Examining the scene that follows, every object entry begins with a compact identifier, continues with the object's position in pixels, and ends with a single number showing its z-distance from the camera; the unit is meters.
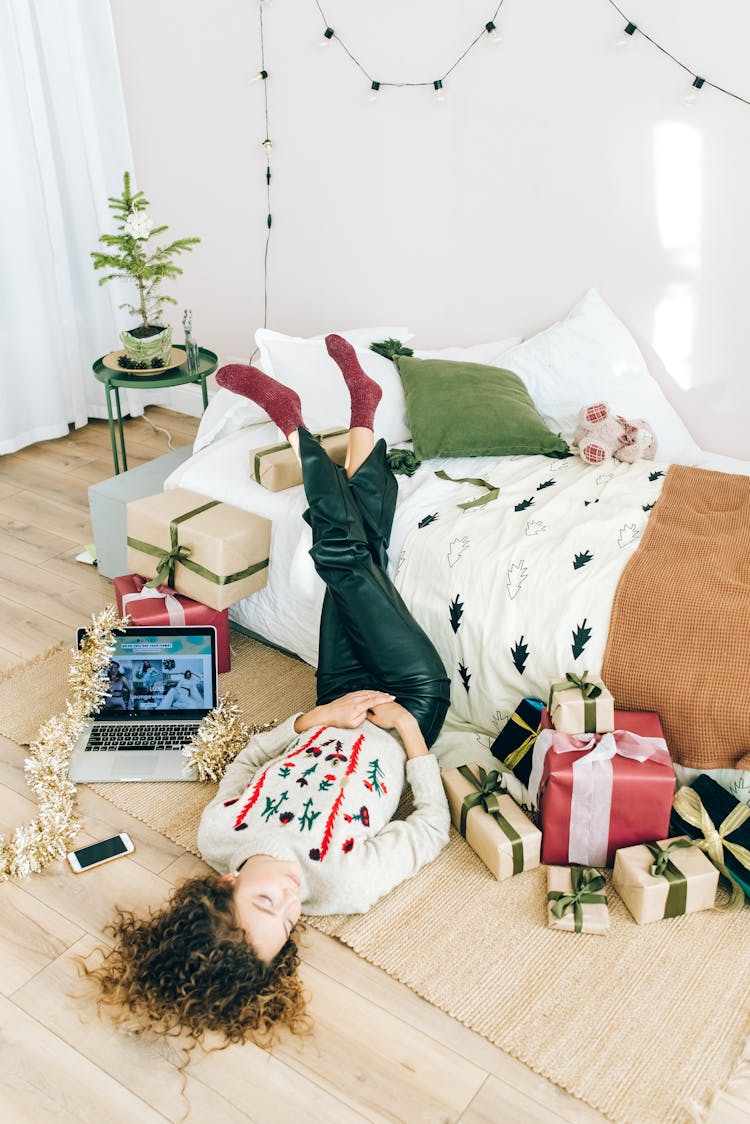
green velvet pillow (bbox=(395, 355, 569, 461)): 2.52
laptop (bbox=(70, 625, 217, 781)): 2.14
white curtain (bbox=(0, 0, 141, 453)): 3.35
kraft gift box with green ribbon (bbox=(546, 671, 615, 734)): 1.79
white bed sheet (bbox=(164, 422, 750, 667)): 2.32
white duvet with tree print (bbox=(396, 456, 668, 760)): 1.99
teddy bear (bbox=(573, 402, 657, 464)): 2.50
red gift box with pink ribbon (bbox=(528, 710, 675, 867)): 1.74
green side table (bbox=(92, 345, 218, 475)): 2.91
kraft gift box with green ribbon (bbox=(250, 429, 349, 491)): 2.43
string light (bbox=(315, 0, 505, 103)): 2.69
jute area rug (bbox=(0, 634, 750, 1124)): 1.47
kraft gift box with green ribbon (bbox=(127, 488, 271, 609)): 2.29
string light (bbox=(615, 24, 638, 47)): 2.48
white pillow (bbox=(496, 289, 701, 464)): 2.72
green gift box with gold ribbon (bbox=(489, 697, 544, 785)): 1.96
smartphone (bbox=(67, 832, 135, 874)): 1.85
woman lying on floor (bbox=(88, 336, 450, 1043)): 1.45
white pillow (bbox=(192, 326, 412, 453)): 2.71
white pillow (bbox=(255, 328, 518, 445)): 2.65
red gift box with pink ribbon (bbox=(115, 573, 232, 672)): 2.31
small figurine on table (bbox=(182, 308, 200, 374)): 2.97
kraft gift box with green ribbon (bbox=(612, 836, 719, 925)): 1.69
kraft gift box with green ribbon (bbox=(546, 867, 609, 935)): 1.69
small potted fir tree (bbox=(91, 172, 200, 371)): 2.83
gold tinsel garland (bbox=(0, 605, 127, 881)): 1.86
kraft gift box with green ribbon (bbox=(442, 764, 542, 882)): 1.79
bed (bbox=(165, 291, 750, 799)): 2.00
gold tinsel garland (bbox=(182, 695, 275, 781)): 2.08
